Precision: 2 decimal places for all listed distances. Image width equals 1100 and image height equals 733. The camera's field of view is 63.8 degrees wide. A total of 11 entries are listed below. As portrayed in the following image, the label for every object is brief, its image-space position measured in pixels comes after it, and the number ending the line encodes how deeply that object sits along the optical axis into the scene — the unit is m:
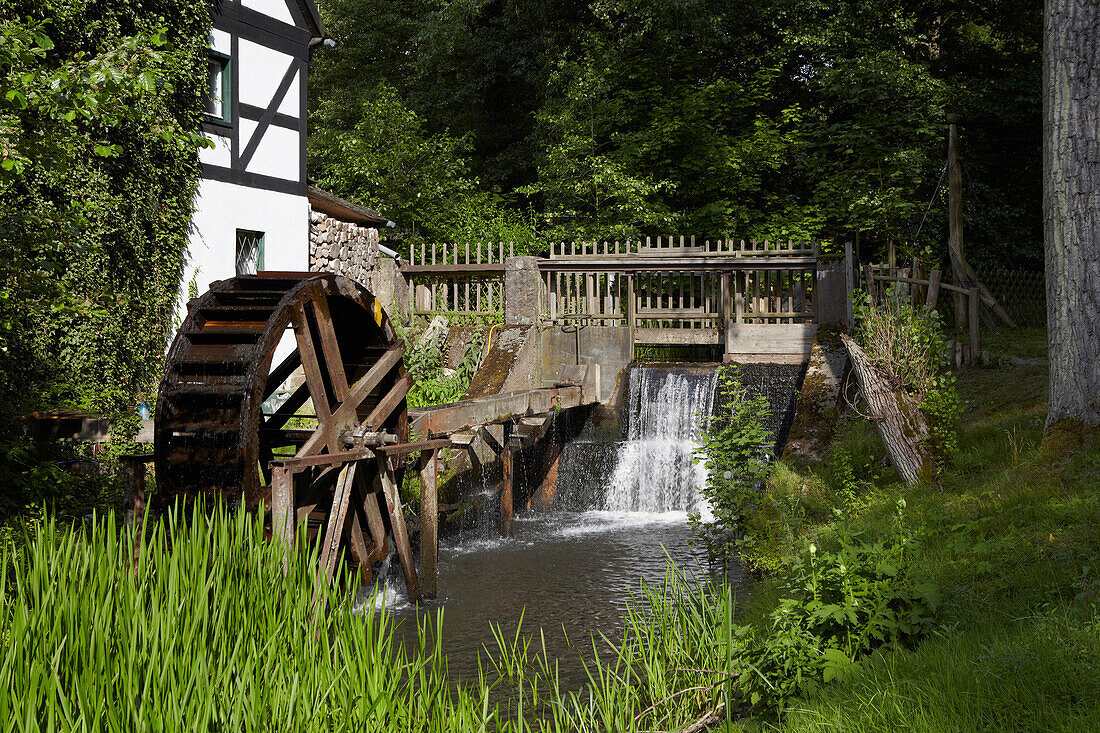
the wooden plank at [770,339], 13.73
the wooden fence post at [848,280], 13.29
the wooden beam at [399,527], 7.65
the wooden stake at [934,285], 11.39
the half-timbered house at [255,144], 13.75
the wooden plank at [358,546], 8.00
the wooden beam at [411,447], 7.44
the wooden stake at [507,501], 10.50
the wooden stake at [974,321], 10.66
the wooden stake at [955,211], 14.12
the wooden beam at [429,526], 7.82
